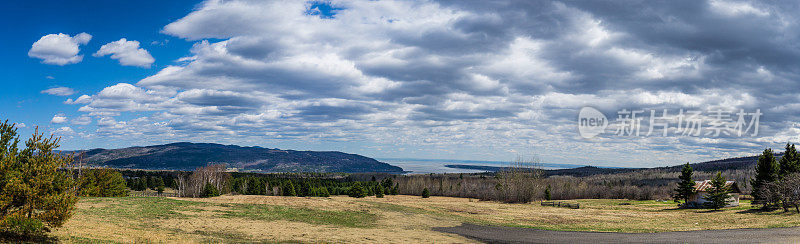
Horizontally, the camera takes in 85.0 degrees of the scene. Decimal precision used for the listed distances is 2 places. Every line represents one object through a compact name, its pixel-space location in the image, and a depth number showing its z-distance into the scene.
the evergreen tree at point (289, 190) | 118.75
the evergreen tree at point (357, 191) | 117.31
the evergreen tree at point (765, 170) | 64.25
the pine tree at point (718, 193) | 69.06
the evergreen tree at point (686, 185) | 82.06
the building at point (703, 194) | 78.27
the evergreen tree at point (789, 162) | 62.11
